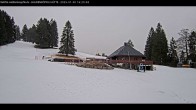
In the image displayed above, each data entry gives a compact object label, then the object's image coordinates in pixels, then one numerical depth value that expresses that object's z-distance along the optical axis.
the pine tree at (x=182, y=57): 33.14
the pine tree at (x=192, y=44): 31.47
